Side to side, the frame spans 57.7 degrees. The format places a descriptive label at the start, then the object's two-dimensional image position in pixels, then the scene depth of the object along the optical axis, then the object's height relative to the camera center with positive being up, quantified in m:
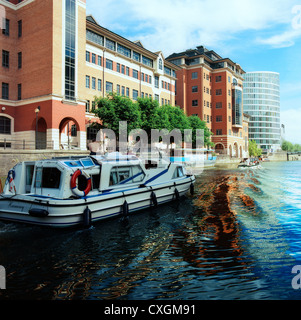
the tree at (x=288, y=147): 136.60 +5.33
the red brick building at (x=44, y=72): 29.94 +9.99
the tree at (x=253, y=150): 96.88 +2.64
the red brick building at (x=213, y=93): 69.44 +17.19
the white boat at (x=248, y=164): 44.00 -1.18
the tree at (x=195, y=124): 54.00 +6.68
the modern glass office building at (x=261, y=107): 145.75 +27.06
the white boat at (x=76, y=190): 9.05 -1.27
